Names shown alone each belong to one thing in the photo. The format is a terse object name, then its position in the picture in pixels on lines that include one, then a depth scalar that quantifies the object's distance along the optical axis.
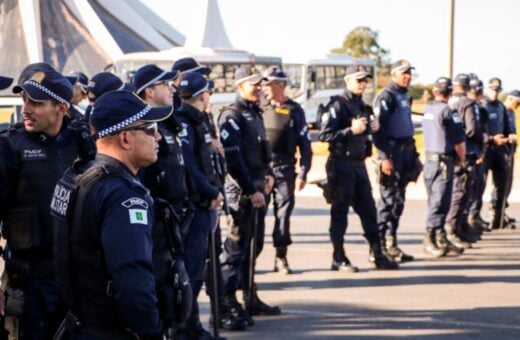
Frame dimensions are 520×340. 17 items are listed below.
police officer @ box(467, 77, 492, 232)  13.48
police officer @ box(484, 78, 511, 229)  14.48
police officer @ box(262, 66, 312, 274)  10.58
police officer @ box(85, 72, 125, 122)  7.53
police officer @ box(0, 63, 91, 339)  5.38
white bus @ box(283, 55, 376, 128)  39.44
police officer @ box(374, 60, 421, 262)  11.52
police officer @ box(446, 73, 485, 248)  12.91
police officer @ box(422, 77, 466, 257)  12.08
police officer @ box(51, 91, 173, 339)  4.01
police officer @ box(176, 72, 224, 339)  7.05
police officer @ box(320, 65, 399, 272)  10.82
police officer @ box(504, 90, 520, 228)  14.83
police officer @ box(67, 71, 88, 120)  8.78
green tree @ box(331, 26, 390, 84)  74.12
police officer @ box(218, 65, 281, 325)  8.53
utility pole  27.16
